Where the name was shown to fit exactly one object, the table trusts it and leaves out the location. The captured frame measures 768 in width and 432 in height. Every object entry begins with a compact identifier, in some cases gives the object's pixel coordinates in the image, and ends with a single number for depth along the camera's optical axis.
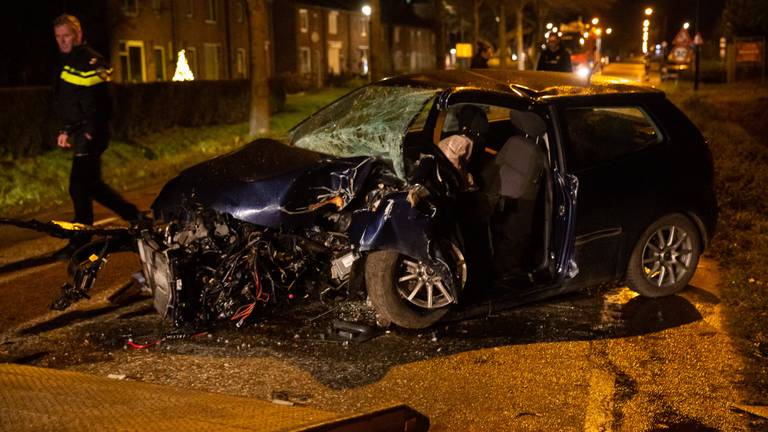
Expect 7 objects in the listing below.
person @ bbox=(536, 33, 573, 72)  16.64
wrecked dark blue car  5.54
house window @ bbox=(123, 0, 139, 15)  34.59
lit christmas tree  23.38
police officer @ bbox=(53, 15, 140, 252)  7.85
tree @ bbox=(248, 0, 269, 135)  19.22
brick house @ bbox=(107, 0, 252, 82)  34.44
